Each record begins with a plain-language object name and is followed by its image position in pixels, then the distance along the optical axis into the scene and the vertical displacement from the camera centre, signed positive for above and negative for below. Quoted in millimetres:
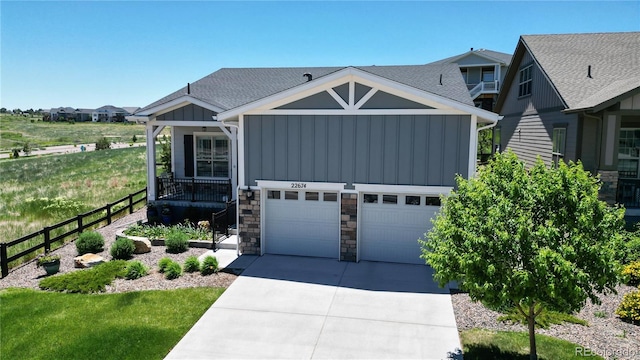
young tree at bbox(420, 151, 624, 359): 5754 -1221
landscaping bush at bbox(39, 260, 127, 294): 10484 -3193
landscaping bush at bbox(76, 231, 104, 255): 13031 -2807
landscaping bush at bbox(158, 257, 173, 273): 11469 -2956
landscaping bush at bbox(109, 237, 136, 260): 12609 -2869
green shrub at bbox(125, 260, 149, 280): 11133 -3058
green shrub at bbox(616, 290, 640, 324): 8320 -2916
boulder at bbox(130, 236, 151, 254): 13125 -2889
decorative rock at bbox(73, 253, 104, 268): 12062 -3067
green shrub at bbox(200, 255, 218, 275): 11328 -2967
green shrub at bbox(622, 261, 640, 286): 9695 -2591
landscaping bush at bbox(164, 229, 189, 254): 13117 -2791
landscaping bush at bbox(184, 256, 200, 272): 11484 -2989
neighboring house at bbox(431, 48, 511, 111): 39312 +6923
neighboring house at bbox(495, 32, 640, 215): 13758 +1441
